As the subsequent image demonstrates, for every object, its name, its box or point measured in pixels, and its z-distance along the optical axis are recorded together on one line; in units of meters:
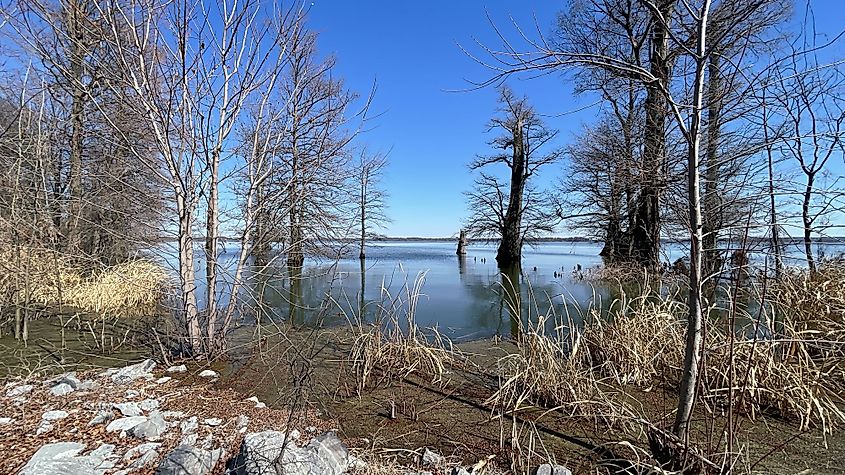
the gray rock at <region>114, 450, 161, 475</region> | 1.97
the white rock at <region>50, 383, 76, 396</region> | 2.80
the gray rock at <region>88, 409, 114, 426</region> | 2.38
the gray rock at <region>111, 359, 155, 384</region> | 3.14
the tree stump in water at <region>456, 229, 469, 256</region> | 21.17
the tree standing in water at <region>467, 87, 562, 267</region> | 17.20
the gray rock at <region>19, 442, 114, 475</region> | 1.91
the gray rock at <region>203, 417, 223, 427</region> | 2.44
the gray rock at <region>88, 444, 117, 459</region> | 2.05
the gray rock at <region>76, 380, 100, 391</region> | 2.91
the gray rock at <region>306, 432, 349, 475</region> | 1.90
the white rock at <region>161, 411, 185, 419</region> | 2.52
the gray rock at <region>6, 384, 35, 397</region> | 2.77
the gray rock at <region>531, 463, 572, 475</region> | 1.87
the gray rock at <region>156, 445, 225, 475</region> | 1.88
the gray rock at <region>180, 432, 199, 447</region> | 2.16
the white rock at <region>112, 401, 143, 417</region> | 2.48
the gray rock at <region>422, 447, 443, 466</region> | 2.03
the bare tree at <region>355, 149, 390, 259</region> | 17.45
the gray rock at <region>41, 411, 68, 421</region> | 2.43
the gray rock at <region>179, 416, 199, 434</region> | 2.33
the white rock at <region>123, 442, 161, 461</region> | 2.07
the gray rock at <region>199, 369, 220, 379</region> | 3.31
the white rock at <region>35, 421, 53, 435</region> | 2.29
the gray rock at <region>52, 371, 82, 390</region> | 2.92
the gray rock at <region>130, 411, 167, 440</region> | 2.23
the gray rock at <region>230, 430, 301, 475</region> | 1.80
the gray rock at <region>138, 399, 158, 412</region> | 2.61
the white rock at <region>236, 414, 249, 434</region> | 2.35
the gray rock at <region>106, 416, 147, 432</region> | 2.30
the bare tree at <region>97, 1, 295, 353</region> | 3.19
